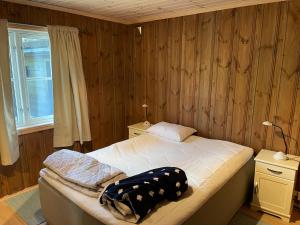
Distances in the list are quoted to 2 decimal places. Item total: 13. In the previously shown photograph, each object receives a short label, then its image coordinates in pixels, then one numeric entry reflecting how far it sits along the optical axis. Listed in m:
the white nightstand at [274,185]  2.23
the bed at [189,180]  1.56
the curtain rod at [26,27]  2.51
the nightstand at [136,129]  3.40
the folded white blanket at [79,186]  1.70
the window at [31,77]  2.69
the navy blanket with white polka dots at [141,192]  1.43
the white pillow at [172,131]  2.93
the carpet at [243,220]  2.26
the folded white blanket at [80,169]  1.73
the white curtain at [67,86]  2.88
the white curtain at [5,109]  2.43
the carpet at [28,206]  2.30
